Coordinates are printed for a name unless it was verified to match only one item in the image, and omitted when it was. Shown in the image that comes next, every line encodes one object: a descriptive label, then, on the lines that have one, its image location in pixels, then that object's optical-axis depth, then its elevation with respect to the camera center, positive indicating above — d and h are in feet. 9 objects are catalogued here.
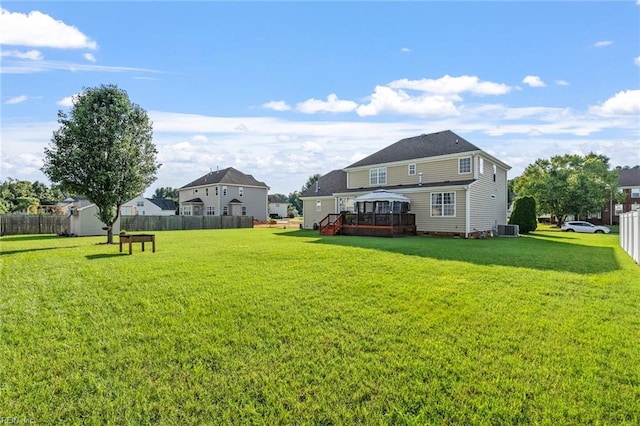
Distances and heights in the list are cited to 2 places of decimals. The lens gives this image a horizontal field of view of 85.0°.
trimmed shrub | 83.97 -0.86
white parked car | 94.99 -4.76
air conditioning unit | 72.79 -4.06
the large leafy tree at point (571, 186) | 117.50 +8.82
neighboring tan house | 142.92 +8.08
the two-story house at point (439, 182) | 64.80 +6.46
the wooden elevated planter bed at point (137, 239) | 38.83 -2.63
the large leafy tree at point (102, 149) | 49.42 +9.60
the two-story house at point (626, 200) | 153.17 +4.58
